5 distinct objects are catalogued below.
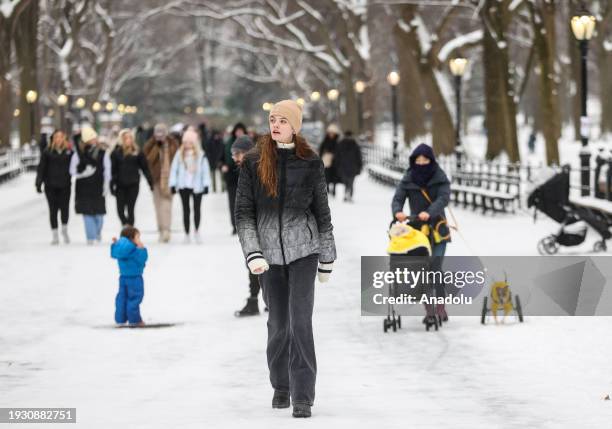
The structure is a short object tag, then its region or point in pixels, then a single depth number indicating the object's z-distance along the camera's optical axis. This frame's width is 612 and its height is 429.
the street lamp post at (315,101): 76.32
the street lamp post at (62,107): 59.38
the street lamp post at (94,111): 73.58
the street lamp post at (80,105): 78.71
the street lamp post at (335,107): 73.19
